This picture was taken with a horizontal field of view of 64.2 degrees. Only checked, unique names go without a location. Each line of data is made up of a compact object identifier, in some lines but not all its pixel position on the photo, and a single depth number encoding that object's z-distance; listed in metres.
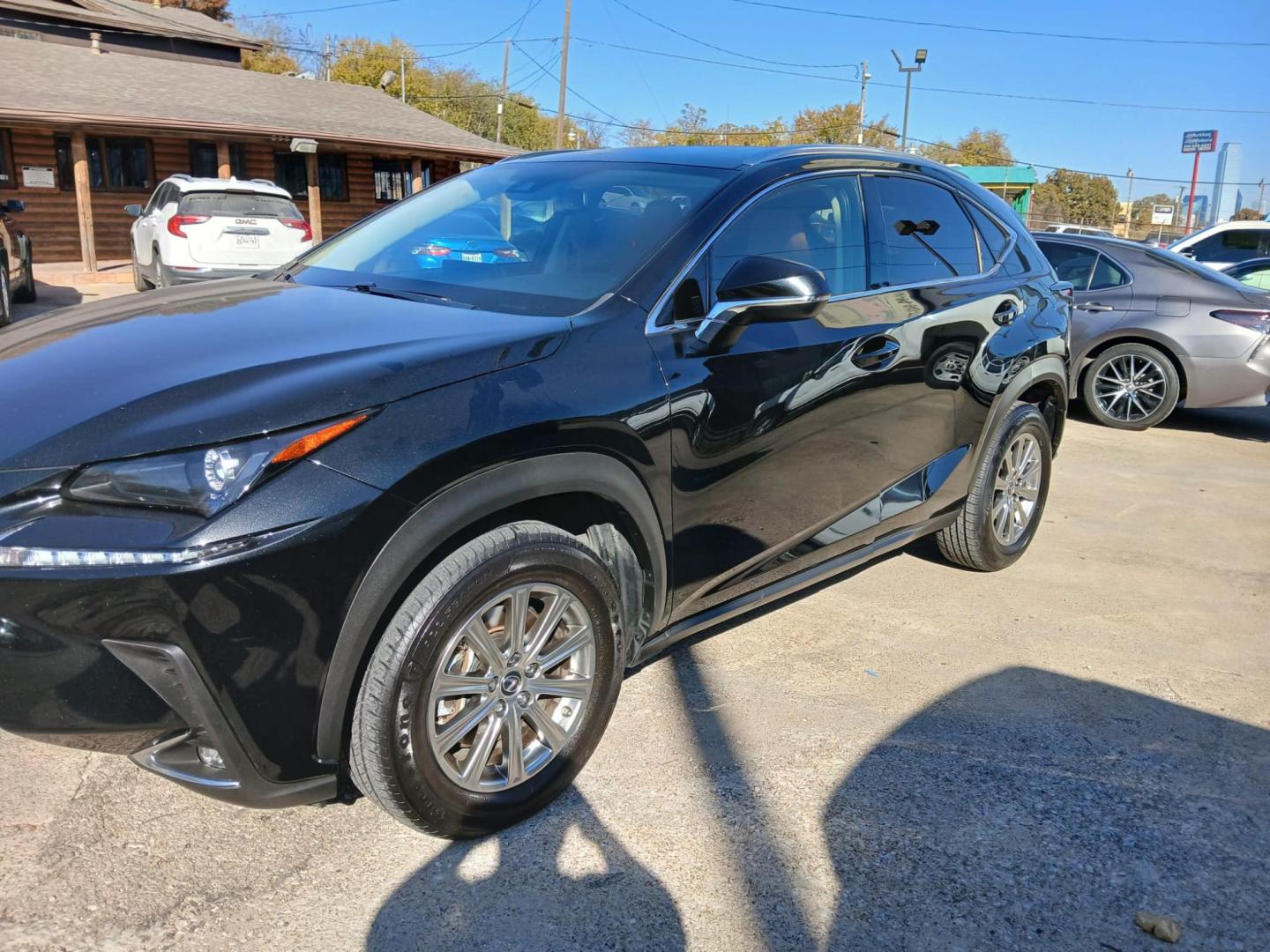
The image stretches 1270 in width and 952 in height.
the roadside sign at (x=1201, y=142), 54.03
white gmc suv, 12.61
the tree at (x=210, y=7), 48.13
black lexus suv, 2.07
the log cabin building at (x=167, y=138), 18.00
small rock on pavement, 2.41
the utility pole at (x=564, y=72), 31.93
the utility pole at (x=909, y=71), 34.62
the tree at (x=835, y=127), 53.33
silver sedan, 8.05
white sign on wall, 19.19
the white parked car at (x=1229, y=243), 14.54
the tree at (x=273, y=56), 52.00
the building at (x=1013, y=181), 40.03
